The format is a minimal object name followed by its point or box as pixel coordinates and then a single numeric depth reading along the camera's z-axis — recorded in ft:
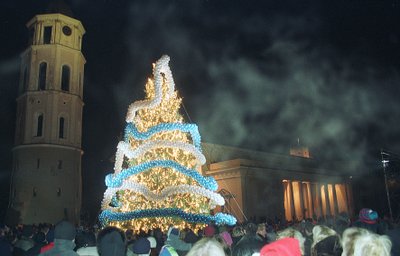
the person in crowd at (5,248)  24.94
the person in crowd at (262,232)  23.62
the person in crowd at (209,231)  32.59
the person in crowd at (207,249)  12.56
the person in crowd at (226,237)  30.81
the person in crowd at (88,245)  21.40
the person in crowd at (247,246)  17.29
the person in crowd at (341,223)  32.89
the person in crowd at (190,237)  31.51
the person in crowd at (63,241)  16.34
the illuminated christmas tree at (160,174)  48.91
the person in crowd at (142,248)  18.38
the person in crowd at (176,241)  26.32
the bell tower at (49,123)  114.42
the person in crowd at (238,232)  32.23
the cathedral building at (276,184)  130.00
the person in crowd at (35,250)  25.24
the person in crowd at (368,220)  27.32
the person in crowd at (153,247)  25.66
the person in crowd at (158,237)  34.35
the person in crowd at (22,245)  28.43
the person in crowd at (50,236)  25.74
